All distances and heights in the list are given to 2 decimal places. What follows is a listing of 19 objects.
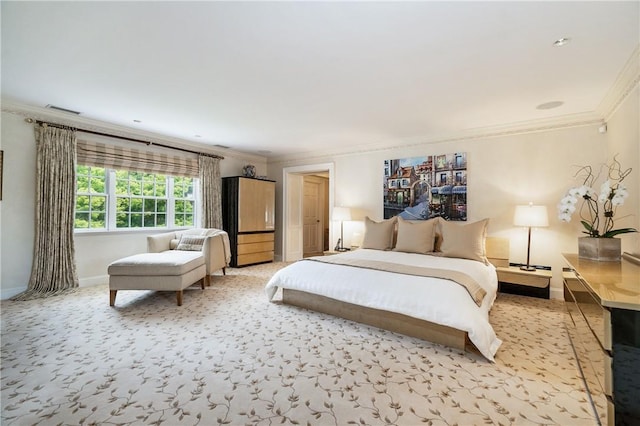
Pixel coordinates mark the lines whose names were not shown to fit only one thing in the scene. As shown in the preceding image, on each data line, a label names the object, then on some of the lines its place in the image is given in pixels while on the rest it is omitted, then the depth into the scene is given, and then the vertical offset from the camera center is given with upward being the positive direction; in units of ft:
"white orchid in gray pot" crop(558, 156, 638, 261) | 7.45 -0.26
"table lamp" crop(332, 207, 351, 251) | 17.17 -0.31
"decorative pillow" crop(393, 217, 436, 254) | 13.32 -1.32
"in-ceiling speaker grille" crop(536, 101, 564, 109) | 10.94 +4.04
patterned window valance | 13.82 +2.63
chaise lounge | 11.21 -2.28
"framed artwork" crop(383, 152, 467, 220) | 14.79 +1.20
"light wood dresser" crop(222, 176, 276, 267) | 18.99 -0.62
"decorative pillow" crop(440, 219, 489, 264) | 12.02 -1.35
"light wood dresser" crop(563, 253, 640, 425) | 4.37 -2.21
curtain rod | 12.46 +3.68
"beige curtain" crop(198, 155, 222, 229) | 18.11 +1.13
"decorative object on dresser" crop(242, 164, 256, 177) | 20.30 +2.73
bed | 7.85 -2.39
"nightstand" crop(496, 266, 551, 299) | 11.47 -2.95
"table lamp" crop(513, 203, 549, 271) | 11.81 -0.33
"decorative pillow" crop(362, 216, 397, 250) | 14.46 -1.31
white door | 24.98 -0.70
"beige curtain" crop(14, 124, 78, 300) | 12.33 -0.24
